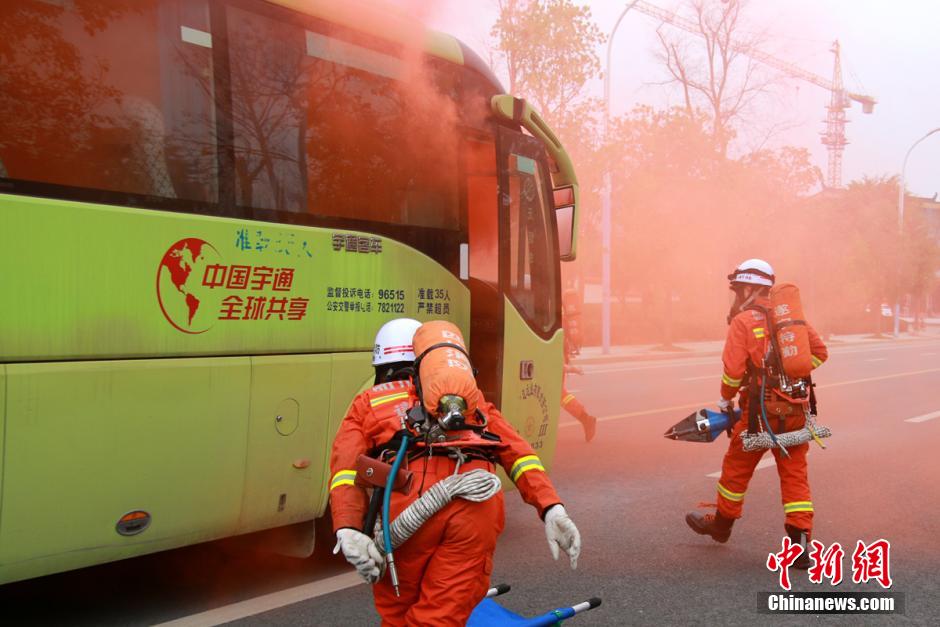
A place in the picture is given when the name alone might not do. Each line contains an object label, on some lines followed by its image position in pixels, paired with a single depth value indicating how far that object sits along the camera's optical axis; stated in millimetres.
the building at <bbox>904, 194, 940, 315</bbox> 42844
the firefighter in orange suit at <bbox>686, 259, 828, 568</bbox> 4977
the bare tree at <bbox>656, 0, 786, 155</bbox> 21453
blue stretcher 3570
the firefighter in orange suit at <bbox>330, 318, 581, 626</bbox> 2691
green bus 3564
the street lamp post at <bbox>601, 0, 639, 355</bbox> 21969
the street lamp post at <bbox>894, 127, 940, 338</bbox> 38688
